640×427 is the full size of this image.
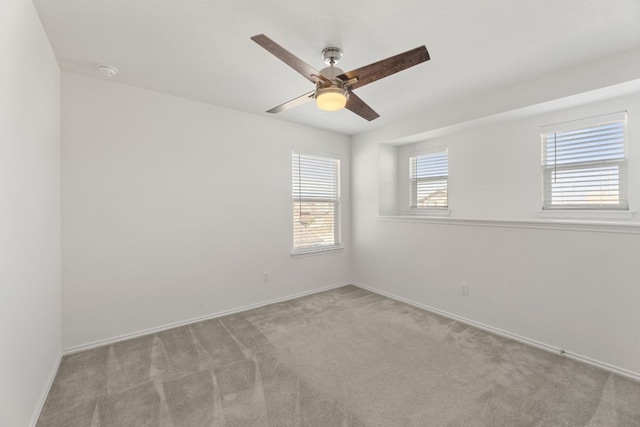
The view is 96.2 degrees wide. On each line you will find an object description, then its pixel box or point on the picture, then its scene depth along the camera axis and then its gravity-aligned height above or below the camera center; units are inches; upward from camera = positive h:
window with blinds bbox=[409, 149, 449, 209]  158.4 +17.1
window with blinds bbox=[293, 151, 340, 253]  165.0 +4.8
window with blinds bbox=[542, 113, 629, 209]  104.4 +17.4
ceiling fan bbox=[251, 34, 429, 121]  65.9 +35.5
